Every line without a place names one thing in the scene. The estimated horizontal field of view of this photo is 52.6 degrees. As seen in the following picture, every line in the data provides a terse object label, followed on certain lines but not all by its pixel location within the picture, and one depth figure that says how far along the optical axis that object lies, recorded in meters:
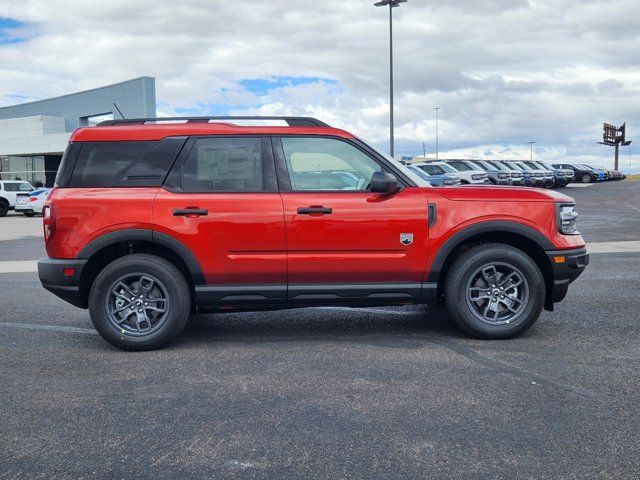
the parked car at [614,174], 55.97
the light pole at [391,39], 28.42
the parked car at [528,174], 36.74
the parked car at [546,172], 38.82
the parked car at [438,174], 27.00
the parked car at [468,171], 29.70
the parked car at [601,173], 52.40
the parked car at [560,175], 41.12
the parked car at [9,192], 29.47
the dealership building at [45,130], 51.41
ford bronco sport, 5.29
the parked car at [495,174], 33.81
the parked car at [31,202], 28.19
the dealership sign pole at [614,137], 83.75
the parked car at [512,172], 35.22
